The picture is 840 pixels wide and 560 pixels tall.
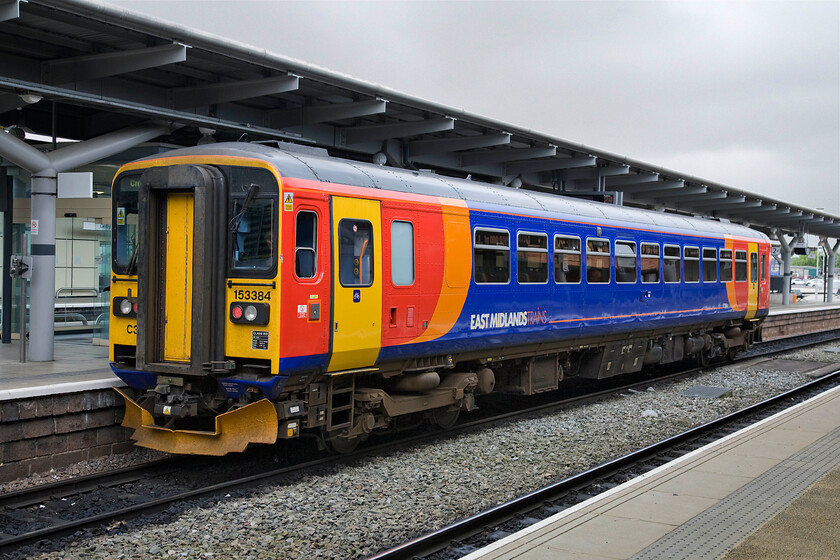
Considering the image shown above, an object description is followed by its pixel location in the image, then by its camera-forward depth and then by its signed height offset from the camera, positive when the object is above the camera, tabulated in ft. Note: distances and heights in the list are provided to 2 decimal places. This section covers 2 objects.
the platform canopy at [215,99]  34.83 +8.95
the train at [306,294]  27.12 -1.14
